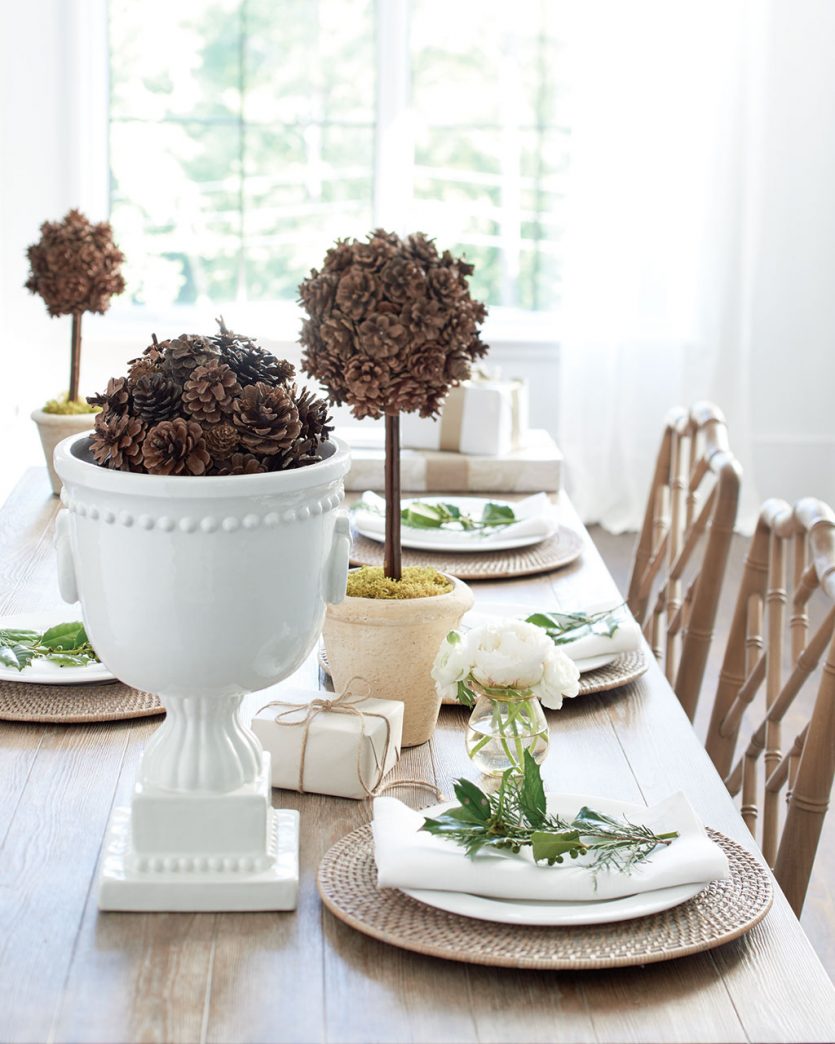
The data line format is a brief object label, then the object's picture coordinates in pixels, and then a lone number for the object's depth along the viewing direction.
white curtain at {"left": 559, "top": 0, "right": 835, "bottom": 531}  4.43
